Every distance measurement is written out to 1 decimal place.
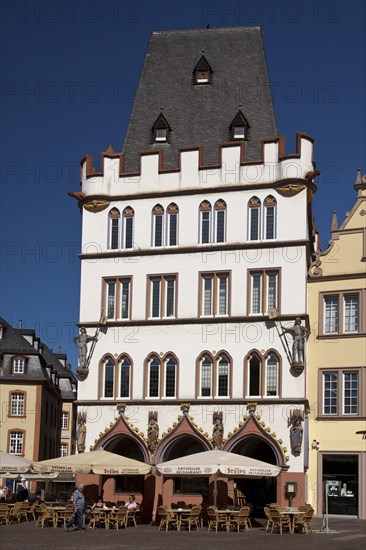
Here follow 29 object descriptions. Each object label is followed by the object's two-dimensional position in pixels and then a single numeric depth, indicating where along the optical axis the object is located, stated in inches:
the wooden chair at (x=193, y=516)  1552.7
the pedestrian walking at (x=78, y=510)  1483.8
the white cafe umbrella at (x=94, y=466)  1625.2
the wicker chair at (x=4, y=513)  1589.6
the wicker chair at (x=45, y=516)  1562.5
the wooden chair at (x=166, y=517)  1547.7
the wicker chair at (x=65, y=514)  1583.4
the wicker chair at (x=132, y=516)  1648.9
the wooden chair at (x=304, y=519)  1515.7
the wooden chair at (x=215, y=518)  1530.5
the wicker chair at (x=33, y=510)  1725.6
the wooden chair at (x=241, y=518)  1526.8
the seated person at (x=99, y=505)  1626.5
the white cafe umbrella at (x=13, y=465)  1636.3
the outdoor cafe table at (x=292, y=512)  1513.3
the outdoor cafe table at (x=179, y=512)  1552.4
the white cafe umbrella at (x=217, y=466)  1530.5
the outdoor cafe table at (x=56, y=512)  1577.3
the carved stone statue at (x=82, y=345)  2025.1
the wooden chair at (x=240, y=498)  1904.5
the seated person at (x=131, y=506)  1647.4
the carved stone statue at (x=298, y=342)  1887.3
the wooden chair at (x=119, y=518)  1562.5
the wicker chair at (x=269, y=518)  1521.7
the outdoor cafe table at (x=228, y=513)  1530.5
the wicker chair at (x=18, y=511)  1630.4
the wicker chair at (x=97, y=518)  1565.0
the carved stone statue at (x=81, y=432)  1982.0
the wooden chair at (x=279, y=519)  1510.8
